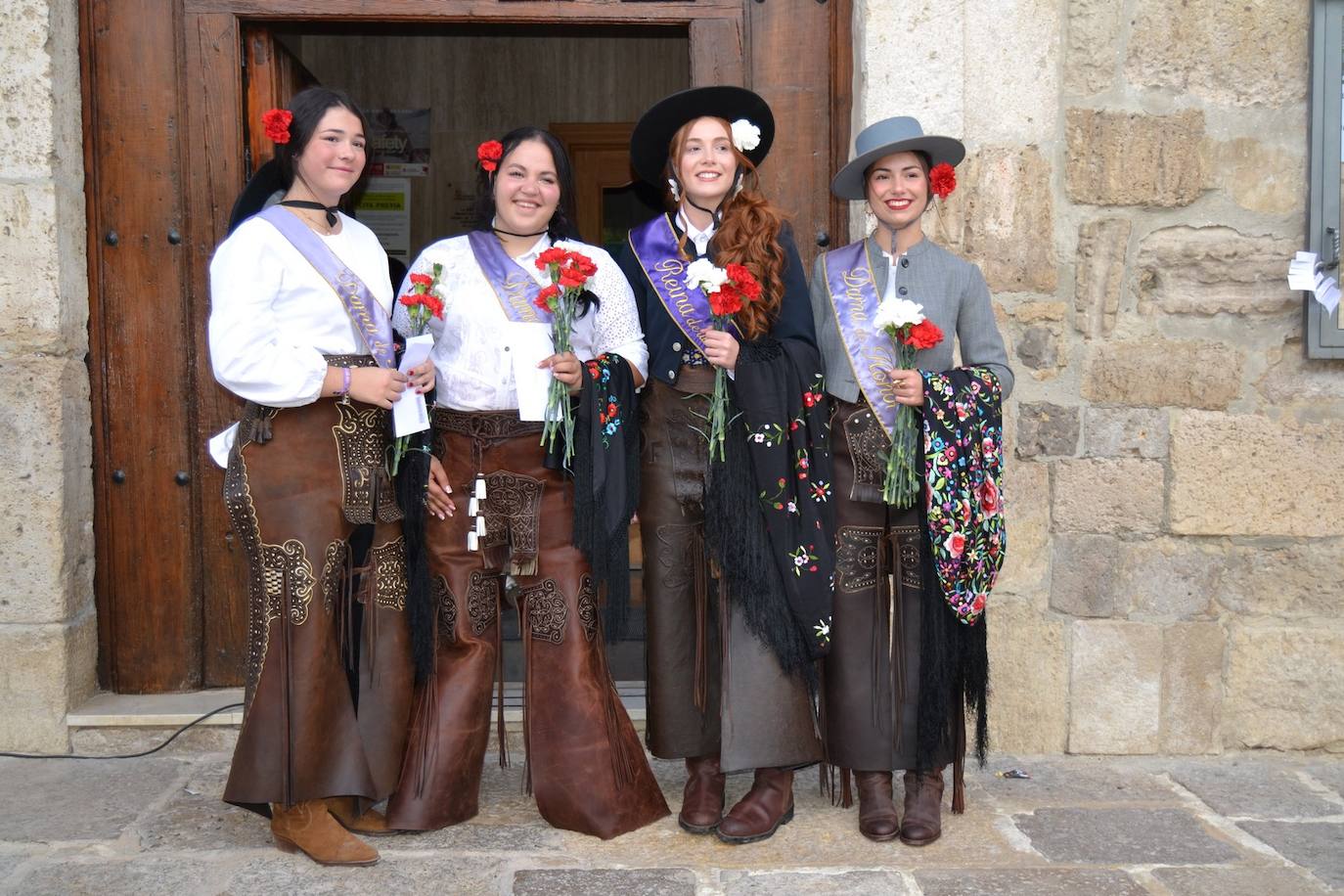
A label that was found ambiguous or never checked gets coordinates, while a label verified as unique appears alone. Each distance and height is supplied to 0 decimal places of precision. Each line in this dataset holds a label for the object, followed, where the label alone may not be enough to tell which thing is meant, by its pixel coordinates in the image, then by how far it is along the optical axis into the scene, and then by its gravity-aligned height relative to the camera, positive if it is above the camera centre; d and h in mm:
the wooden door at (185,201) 3912 +626
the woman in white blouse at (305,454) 2936 -152
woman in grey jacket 3170 -398
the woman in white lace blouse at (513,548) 3158 -408
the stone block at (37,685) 3760 -902
